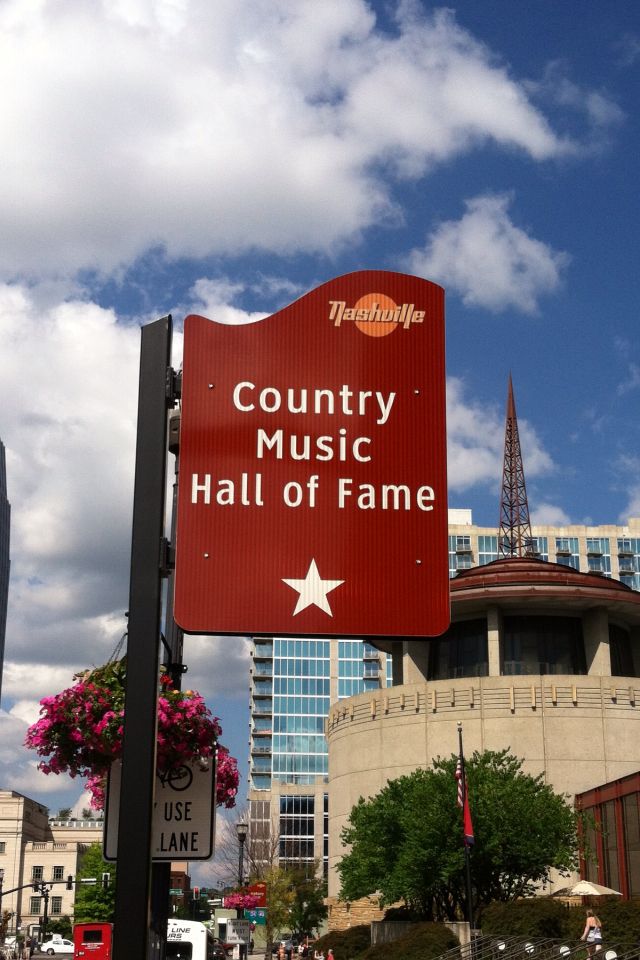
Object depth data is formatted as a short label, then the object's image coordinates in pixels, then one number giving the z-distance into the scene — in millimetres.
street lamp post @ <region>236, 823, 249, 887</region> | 43703
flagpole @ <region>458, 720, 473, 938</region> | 41844
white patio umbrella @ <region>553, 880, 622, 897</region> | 44438
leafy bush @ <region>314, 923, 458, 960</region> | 43062
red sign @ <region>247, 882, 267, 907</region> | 42125
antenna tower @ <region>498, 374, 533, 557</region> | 135000
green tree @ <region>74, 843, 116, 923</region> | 109250
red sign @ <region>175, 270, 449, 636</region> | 6707
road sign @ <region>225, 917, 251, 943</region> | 42006
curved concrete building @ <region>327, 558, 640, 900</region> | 64062
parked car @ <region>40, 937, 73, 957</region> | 96688
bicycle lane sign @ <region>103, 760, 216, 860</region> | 7059
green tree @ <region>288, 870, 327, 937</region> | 109250
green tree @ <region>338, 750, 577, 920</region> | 50000
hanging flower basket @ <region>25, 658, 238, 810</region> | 8016
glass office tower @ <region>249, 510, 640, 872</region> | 163375
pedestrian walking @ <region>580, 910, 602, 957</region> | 30408
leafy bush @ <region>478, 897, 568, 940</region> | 39438
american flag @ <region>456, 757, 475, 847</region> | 41750
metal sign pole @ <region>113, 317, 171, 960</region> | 5711
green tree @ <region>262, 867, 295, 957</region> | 92038
